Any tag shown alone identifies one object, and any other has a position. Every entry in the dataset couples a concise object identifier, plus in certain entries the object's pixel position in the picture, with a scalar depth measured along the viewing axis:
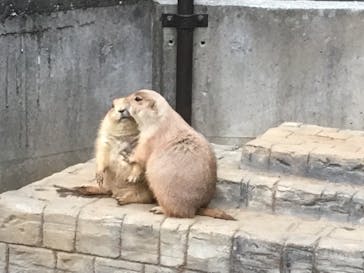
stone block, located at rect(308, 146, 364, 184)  6.59
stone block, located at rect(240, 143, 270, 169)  6.82
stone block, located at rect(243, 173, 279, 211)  6.55
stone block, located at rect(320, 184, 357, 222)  6.40
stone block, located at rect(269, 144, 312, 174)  6.71
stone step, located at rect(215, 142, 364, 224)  6.41
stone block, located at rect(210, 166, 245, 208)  6.65
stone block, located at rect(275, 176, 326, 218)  6.45
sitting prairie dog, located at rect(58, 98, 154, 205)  6.59
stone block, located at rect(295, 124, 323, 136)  7.36
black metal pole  8.87
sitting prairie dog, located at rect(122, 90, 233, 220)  6.30
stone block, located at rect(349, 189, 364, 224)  6.36
